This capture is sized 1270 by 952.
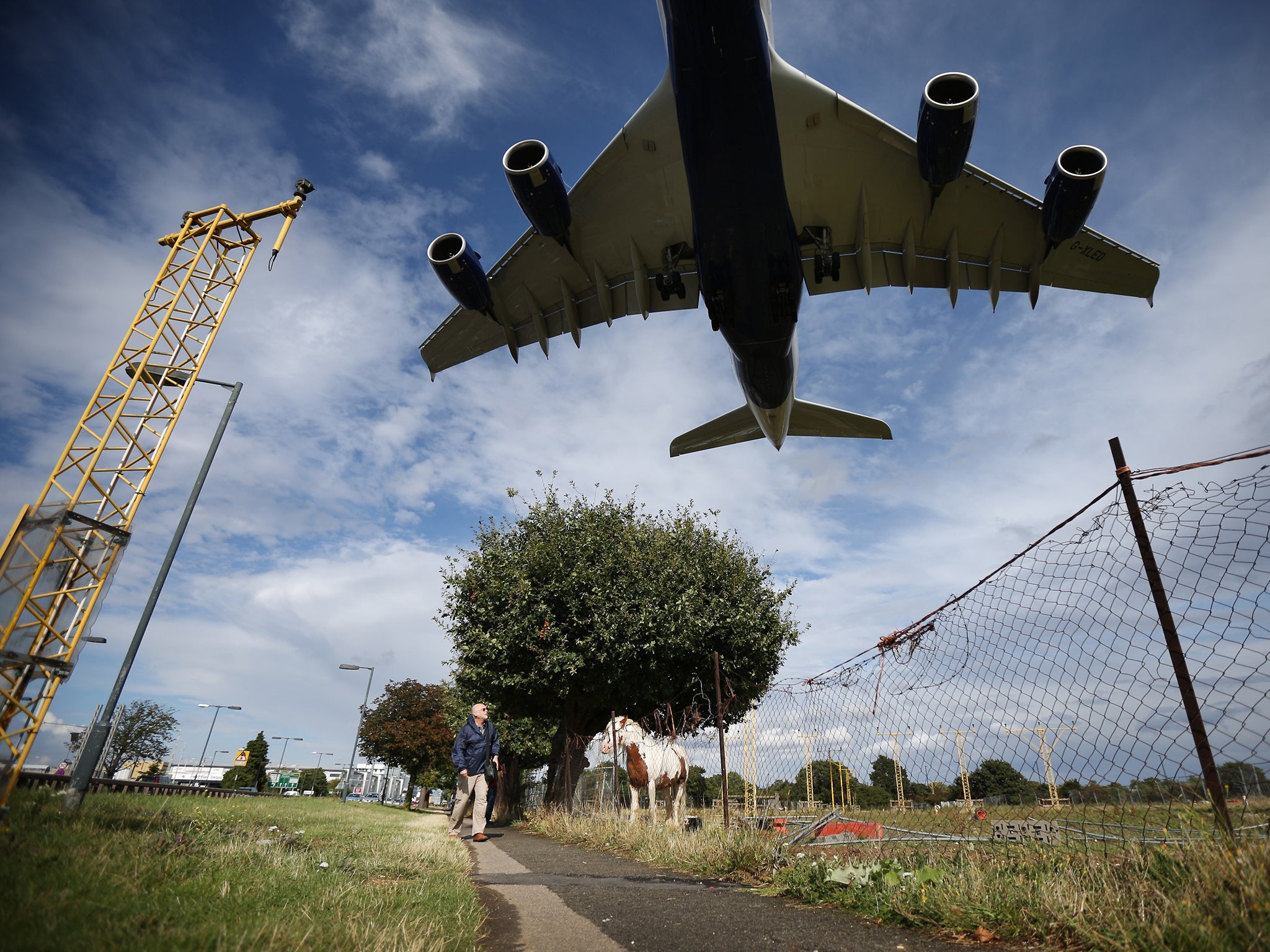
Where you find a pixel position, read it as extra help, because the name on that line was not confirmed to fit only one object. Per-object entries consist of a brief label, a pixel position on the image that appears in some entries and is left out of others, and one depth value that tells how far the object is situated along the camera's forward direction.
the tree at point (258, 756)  71.22
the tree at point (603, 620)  14.76
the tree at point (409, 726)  33.66
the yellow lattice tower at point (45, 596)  5.29
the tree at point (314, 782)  94.12
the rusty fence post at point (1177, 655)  2.96
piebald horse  10.82
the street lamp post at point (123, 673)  6.77
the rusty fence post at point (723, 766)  7.11
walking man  8.97
